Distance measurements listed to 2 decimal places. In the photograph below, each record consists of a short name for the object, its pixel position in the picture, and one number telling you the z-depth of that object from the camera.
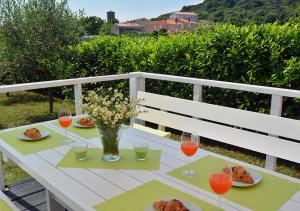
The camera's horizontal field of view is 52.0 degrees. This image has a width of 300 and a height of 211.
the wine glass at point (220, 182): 1.26
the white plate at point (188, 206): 1.27
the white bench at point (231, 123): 2.32
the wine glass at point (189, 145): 1.64
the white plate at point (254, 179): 1.46
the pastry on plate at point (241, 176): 1.49
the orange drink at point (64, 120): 2.13
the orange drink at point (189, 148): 1.64
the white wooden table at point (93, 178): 1.39
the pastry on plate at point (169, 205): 1.23
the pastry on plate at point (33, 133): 2.16
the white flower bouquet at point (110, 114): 1.65
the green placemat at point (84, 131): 2.24
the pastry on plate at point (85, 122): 2.42
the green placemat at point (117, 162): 1.72
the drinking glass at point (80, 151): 1.81
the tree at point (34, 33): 6.34
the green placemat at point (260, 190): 1.34
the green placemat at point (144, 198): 1.32
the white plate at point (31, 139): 2.12
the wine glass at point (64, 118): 2.13
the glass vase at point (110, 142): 1.72
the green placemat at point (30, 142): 1.98
